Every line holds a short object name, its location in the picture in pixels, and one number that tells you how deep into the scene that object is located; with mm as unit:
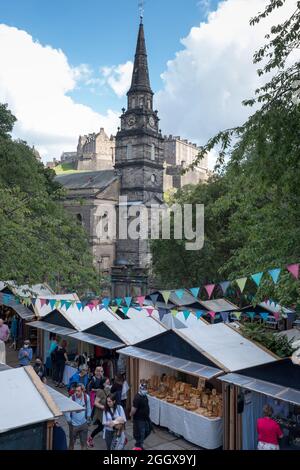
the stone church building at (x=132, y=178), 45969
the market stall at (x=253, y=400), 8844
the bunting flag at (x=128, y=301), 15773
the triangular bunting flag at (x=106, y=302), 15170
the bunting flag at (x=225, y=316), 17484
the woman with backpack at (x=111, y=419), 8414
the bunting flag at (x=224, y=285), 14181
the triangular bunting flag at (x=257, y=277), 9312
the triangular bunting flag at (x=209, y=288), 13617
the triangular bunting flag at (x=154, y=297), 20723
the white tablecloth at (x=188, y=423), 9625
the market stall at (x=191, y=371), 9828
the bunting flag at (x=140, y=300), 15250
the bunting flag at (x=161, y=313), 16531
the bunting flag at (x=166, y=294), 15625
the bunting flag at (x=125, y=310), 15047
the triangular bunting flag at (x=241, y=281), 10219
